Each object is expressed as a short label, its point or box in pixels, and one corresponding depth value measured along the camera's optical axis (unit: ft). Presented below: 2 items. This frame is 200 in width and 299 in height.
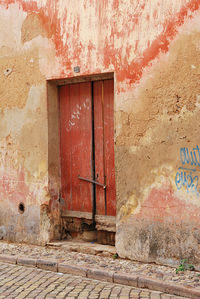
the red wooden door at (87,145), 20.26
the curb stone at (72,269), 17.37
